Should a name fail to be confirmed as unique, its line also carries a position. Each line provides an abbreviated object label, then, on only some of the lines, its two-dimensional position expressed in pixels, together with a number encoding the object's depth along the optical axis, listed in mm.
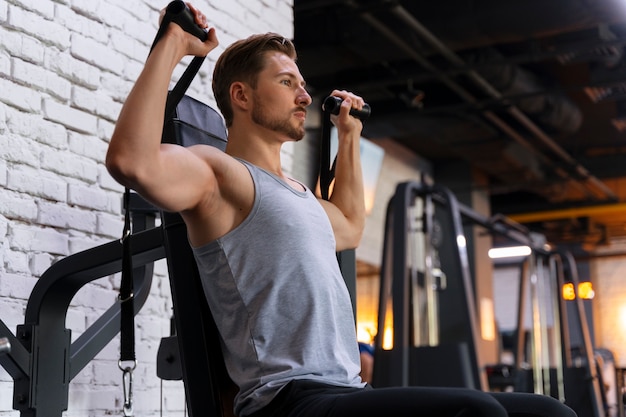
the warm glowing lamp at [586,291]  8047
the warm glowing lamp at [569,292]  7301
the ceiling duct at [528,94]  7395
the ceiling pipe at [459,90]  6465
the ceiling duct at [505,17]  5855
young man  1438
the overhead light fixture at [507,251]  13599
